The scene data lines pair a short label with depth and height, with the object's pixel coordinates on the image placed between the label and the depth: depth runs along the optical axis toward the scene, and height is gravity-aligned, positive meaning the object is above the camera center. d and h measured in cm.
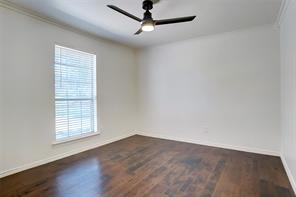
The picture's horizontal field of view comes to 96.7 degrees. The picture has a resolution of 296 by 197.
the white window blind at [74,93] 265 +15
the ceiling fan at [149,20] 181 +111
